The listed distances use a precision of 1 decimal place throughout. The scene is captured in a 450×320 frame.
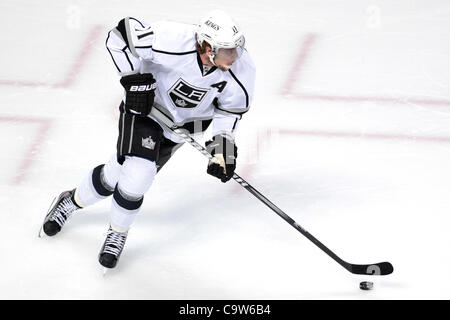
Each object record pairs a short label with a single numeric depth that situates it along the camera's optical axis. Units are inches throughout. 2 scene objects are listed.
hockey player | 336.5
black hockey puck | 346.9
